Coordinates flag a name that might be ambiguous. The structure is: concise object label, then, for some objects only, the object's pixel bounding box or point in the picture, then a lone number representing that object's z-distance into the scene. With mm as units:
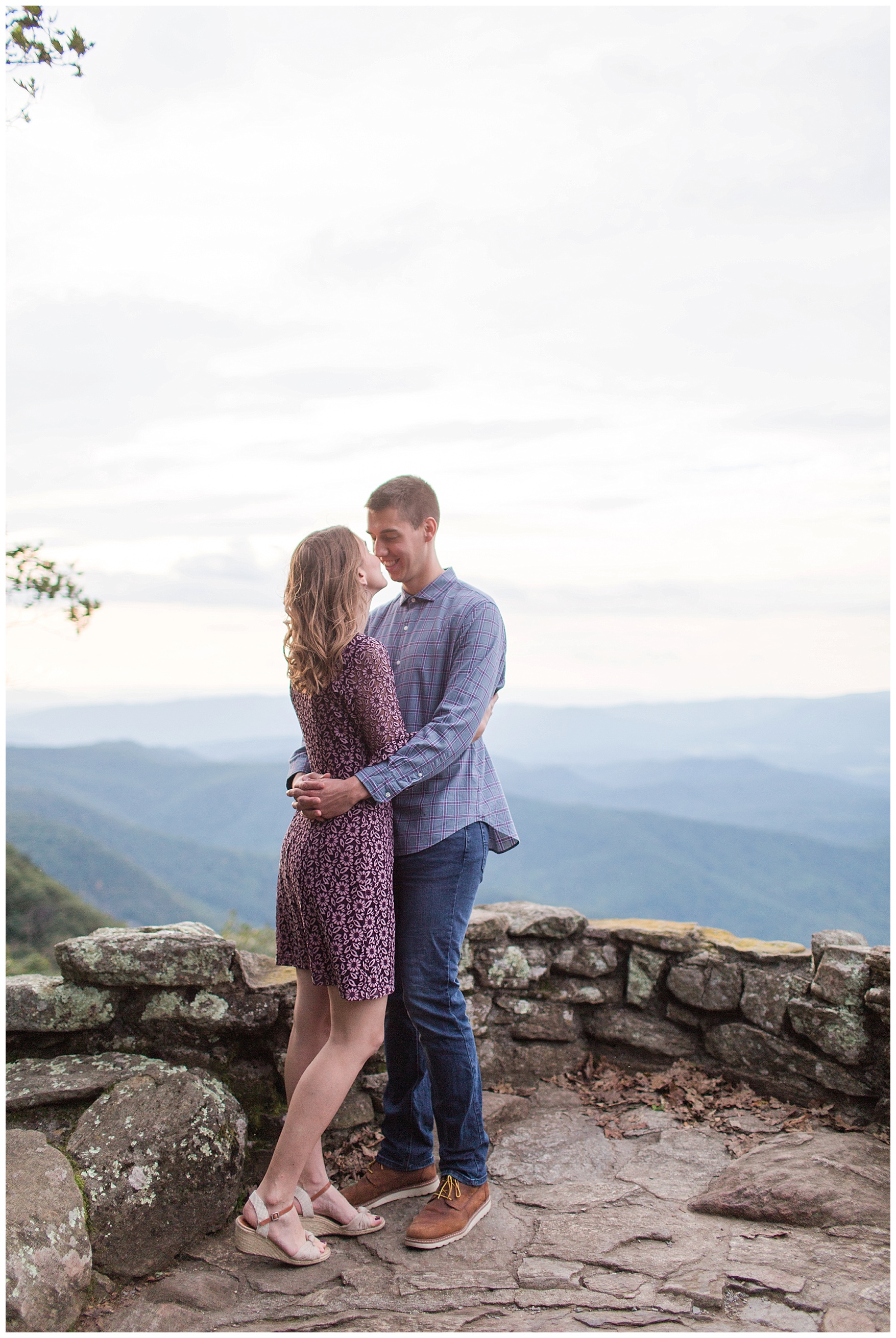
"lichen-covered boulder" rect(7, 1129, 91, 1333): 2357
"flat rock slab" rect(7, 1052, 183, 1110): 2920
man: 2779
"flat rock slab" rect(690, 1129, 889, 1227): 2863
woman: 2680
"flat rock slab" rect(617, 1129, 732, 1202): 3186
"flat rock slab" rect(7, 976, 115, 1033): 3203
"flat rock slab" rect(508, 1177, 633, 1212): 3092
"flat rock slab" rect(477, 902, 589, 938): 4105
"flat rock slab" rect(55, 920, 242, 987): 3260
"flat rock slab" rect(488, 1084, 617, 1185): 3350
